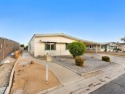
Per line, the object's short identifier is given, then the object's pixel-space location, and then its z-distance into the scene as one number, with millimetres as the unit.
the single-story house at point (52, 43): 12344
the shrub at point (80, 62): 7961
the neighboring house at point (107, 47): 27075
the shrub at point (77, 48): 10343
